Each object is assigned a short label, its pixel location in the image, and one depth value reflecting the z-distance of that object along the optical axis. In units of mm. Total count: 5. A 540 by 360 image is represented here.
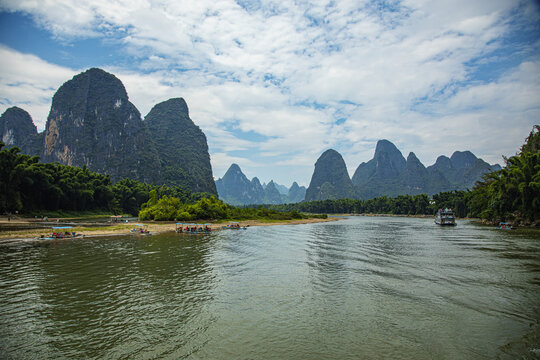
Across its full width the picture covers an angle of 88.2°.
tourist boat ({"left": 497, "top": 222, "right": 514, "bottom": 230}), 49581
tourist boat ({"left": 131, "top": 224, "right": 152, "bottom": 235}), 41594
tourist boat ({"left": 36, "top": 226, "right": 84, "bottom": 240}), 31402
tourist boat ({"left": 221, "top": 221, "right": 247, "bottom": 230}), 52262
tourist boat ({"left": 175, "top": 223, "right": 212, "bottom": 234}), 44859
